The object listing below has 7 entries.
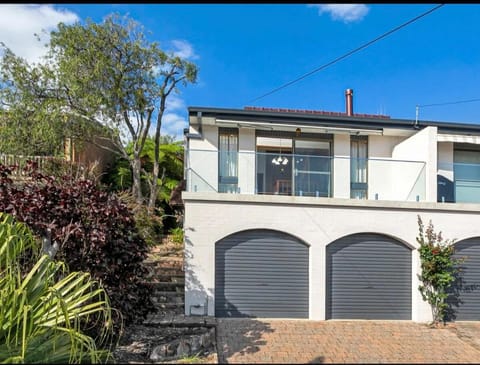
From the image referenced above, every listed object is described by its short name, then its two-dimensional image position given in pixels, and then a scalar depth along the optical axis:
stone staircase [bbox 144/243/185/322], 8.56
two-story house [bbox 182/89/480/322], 8.69
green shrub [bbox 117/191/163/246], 12.09
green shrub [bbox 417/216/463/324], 8.65
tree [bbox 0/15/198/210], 11.57
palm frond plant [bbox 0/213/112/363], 4.16
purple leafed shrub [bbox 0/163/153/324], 5.80
